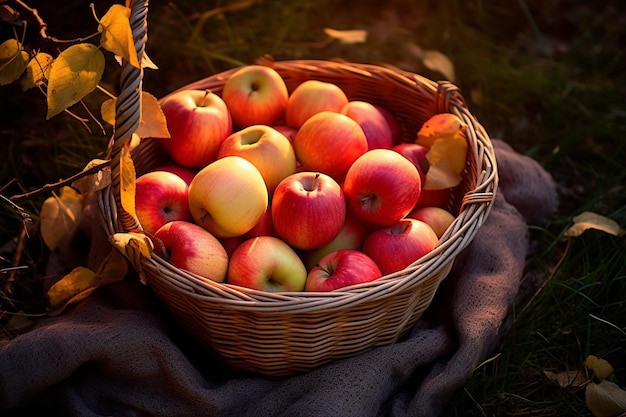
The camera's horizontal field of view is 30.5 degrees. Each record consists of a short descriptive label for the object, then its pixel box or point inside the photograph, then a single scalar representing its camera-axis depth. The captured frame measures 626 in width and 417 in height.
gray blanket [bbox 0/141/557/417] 1.04
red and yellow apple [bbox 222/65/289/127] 1.21
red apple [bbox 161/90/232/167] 1.16
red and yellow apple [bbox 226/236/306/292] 1.06
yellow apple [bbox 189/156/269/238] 1.07
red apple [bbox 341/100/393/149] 1.21
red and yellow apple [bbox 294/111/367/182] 1.15
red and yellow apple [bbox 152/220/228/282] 1.05
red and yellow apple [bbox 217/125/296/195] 1.13
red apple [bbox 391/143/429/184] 1.19
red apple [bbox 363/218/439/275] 1.09
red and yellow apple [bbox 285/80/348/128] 1.21
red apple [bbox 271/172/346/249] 1.08
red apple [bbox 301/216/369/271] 1.12
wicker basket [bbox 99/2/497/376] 1.01
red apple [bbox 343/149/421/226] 1.10
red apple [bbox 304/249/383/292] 1.05
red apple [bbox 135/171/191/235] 1.10
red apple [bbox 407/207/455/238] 1.15
